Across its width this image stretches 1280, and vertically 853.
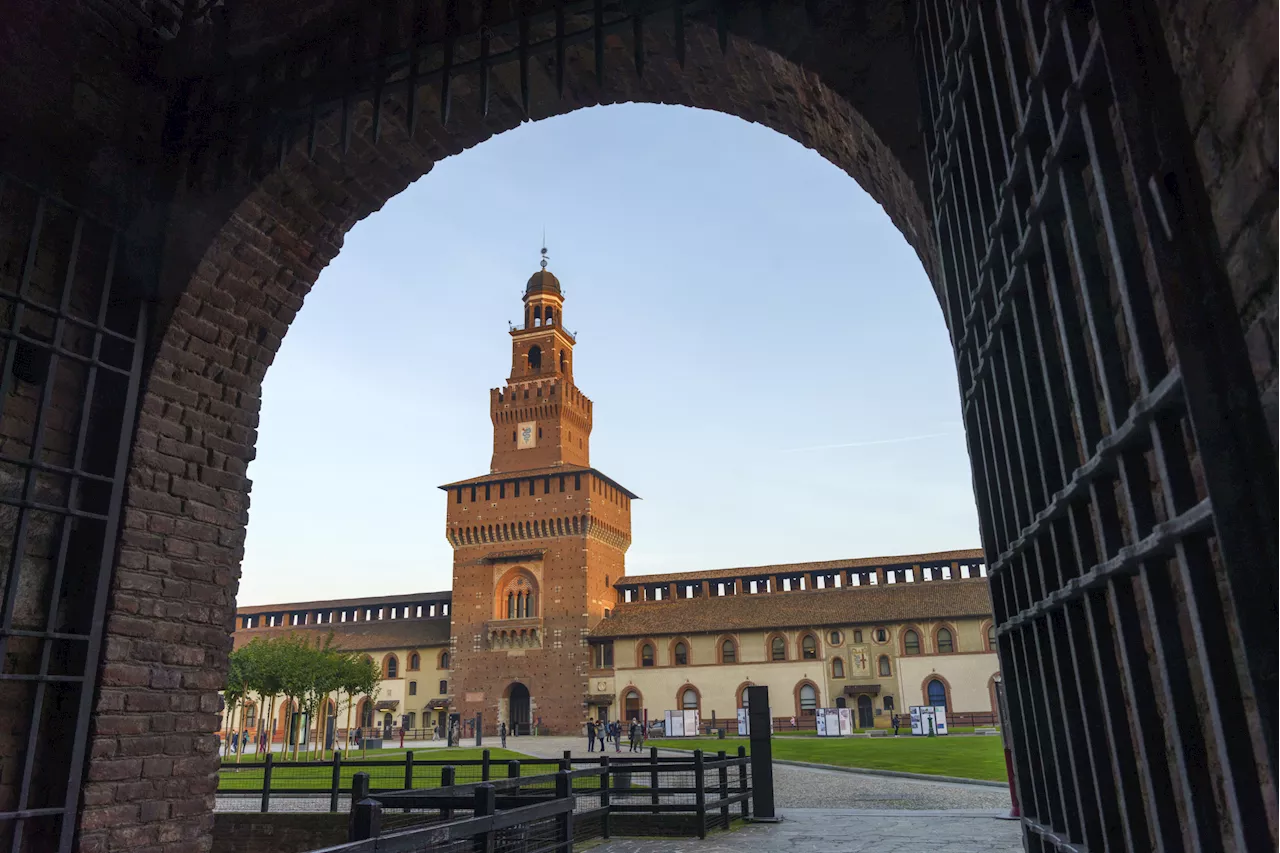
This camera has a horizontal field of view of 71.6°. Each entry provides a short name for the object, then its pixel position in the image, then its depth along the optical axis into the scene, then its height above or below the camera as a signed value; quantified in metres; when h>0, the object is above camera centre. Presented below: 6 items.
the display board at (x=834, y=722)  33.66 -0.79
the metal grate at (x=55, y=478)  4.46 +1.25
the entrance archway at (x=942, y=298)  1.44 +1.11
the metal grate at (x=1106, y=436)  1.39 +0.49
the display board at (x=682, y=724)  36.72 -0.76
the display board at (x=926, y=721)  31.31 -0.77
